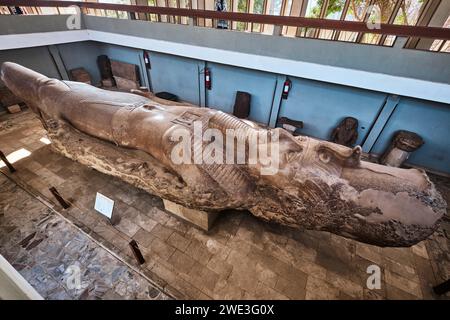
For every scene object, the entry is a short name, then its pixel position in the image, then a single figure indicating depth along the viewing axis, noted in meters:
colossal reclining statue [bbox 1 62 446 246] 1.97
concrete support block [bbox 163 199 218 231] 2.91
